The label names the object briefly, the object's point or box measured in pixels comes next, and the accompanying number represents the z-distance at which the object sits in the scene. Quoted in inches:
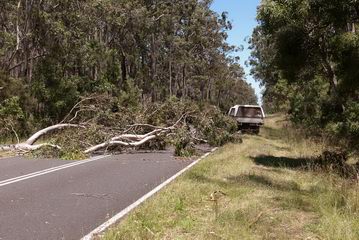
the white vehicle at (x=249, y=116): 1370.6
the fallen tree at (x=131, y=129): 743.7
